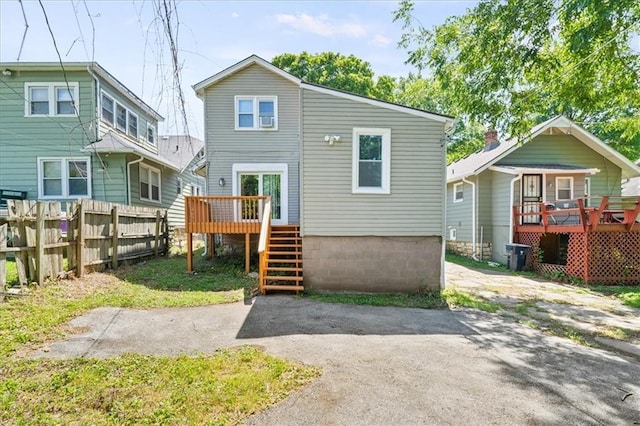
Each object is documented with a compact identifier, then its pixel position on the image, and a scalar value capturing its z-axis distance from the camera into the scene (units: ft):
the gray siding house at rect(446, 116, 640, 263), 42.16
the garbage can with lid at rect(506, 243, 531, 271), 38.24
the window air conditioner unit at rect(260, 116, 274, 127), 36.83
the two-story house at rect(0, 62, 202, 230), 36.50
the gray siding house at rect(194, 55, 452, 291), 24.91
